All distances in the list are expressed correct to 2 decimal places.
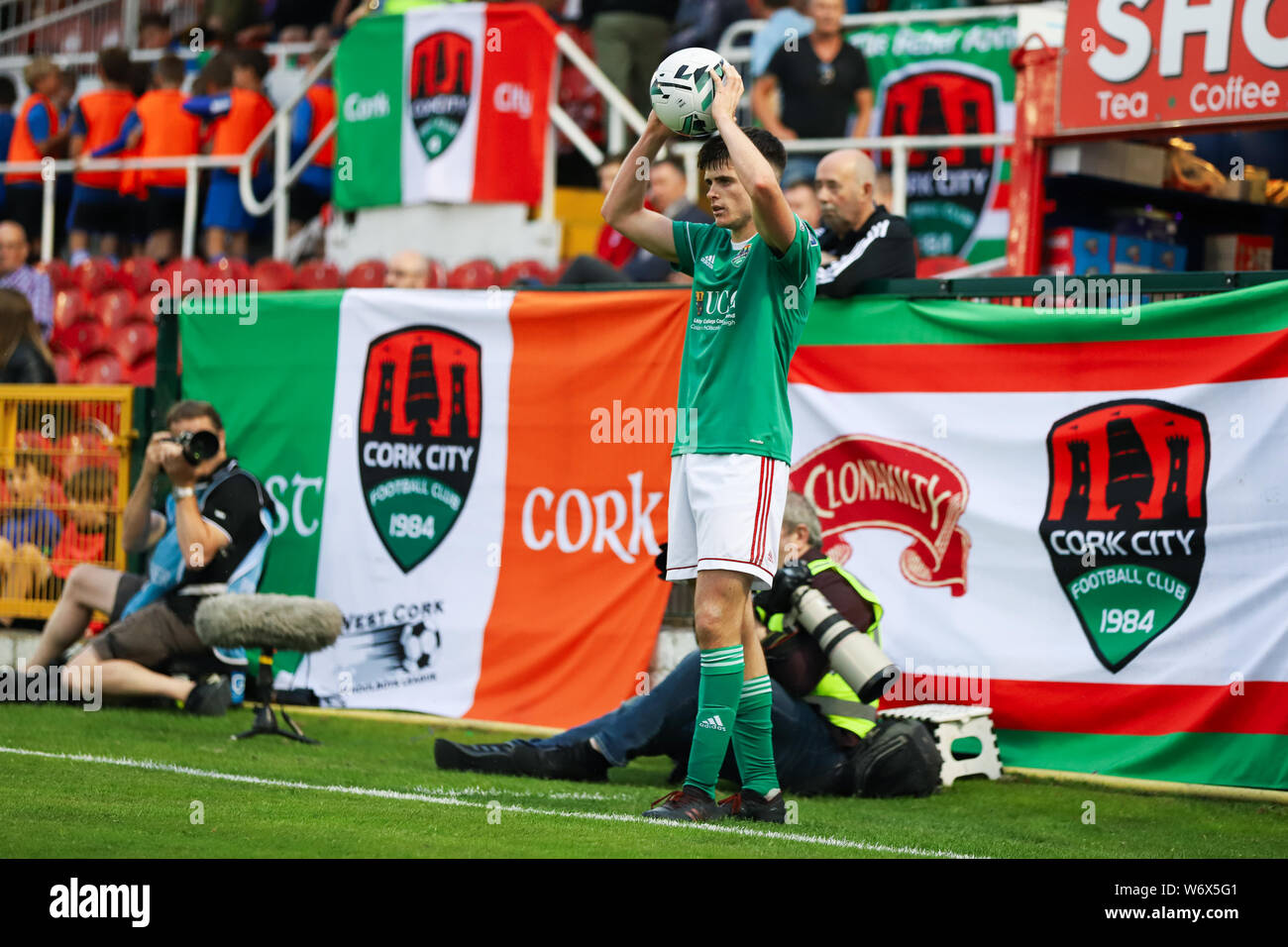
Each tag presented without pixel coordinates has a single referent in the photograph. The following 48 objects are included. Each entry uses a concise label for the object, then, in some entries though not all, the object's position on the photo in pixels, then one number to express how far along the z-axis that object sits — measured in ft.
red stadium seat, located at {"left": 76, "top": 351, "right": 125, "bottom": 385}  45.03
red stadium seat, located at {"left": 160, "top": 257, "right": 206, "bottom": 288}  47.78
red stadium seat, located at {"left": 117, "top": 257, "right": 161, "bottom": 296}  49.21
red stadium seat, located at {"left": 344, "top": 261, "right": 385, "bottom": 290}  42.96
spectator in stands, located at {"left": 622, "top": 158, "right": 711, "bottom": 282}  32.89
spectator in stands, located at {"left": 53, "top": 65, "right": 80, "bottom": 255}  56.29
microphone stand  26.20
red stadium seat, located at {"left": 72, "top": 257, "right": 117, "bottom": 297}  49.75
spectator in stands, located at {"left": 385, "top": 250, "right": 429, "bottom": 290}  35.04
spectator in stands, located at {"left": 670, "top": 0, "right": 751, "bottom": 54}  45.85
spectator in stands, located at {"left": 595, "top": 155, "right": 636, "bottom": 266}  40.50
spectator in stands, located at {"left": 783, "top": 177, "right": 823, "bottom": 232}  32.27
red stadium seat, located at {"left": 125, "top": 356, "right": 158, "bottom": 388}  44.39
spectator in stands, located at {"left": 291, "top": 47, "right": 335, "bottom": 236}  50.26
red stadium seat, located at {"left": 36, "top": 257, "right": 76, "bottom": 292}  50.37
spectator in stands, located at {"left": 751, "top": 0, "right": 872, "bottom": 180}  40.42
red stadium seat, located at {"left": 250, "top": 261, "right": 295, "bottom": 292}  44.29
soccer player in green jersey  18.83
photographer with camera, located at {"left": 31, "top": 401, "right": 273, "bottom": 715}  28.25
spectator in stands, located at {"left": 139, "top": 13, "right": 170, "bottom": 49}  62.13
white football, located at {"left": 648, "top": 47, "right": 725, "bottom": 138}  18.52
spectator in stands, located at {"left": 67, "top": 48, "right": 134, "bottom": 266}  54.03
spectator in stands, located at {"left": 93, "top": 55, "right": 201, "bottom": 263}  51.75
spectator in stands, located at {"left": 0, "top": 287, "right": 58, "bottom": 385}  35.01
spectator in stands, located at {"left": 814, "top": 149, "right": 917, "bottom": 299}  26.50
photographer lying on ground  22.21
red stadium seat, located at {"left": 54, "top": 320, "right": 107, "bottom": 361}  47.29
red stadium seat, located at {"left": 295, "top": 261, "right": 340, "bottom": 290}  43.91
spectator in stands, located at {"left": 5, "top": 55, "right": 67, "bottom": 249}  55.93
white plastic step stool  23.44
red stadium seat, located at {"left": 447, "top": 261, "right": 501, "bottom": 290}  41.91
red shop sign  27.81
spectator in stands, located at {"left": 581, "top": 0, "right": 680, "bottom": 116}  45.78
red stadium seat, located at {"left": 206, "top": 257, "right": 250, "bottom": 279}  46.16
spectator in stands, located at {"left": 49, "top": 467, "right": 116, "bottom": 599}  32.68
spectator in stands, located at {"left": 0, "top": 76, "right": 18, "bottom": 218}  57.93
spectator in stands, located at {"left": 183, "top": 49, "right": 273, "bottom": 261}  50.60
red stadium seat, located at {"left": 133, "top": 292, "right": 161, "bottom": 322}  46.69
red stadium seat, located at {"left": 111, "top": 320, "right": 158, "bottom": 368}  45.21
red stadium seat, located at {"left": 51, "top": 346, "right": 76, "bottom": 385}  45.85
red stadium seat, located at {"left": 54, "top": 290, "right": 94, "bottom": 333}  48.47
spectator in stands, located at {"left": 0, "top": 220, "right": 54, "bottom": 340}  46.09
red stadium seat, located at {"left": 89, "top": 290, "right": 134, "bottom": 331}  47.37
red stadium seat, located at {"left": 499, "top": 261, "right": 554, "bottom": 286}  40.41
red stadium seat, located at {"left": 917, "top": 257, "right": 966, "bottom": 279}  36.42
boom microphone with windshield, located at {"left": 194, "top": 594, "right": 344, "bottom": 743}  26.17
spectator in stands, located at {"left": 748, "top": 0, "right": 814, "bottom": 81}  41.24
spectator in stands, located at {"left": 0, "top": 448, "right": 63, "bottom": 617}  33.09
